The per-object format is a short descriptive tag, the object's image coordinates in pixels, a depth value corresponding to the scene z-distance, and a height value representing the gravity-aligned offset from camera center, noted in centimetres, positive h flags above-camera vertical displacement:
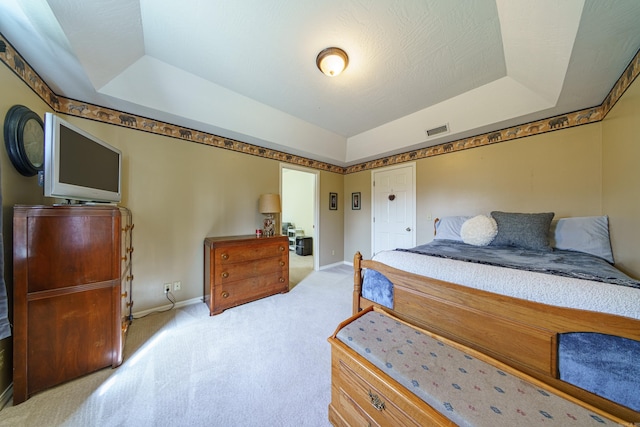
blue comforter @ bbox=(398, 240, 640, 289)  114 -35
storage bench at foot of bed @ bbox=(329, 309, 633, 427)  71 -71
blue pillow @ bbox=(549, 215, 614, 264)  179 -20
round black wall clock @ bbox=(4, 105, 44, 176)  134 +53
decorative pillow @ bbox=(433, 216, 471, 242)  260 -18
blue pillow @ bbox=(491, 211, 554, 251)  198 -17
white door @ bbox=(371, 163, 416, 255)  352 +12
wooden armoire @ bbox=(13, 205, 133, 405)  125 -56
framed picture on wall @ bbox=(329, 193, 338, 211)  433 +28
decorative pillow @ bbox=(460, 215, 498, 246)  219 -18
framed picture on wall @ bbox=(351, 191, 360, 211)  434 +29
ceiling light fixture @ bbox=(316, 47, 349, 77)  181 +145
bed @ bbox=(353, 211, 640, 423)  83 -50
